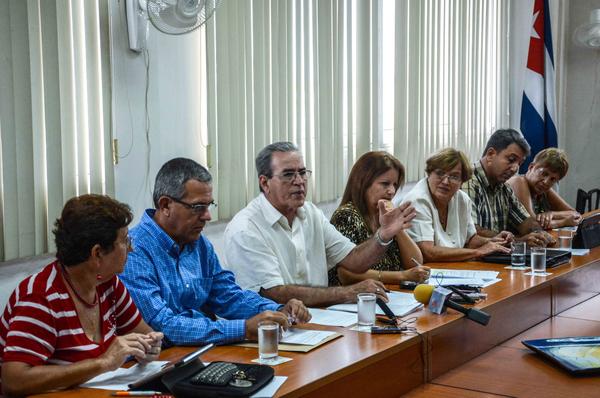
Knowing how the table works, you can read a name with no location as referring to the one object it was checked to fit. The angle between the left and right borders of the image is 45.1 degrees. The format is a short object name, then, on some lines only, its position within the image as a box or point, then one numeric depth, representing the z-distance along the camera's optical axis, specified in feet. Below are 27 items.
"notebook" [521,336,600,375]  7.09
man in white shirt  8.74
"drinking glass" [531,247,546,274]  10.44
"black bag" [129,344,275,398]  5.44
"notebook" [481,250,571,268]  10.94
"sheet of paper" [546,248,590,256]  12.22
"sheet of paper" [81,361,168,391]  5.74
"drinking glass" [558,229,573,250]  12.69
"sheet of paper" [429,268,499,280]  10.19
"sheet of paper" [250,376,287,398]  5.51
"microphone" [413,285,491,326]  7.61
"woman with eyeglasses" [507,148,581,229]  15.58
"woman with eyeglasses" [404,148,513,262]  11.79
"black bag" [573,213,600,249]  12.77
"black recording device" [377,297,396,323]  7.67
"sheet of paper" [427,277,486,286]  9.62
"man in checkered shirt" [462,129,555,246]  14.07
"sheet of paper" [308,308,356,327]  7.75
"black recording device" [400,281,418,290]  9.47
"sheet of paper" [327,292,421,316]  8.10
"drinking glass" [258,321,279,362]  6.40
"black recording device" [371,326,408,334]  7.29
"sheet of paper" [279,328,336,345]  6.93
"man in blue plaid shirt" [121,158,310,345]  7.00
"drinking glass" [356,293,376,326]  7.45
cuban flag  23.57
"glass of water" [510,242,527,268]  11.00
